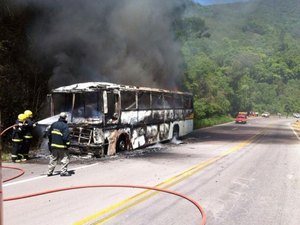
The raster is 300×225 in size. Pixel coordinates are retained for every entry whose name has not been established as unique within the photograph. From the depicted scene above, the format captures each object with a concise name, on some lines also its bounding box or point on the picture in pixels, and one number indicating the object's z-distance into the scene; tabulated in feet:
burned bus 36.83
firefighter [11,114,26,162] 35.73
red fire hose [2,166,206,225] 18.69
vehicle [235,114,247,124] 139.61
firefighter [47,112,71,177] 27.68
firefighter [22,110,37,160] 36.63
